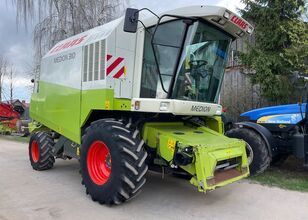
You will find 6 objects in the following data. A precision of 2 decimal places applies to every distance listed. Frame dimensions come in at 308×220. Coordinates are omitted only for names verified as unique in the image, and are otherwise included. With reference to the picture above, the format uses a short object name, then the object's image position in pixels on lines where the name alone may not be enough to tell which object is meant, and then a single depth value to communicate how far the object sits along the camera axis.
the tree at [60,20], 9.28
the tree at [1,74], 24.50
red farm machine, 12.77
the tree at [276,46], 6.08
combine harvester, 3.22
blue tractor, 4.35
